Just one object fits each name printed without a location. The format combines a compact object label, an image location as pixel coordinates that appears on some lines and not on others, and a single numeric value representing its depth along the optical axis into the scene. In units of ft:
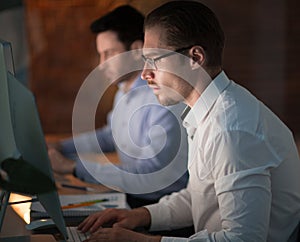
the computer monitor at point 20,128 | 6.29
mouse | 7.33
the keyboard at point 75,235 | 7.03
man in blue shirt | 8.96
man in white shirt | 6.64
